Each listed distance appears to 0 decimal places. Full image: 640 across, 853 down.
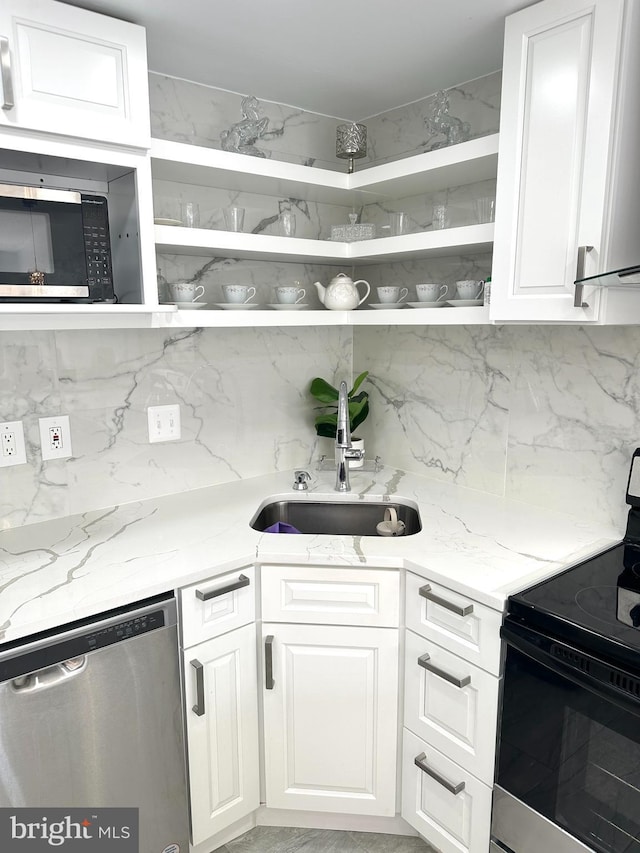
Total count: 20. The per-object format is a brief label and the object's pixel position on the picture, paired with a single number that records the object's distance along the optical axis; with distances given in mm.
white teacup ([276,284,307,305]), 2045
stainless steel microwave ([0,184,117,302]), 1389
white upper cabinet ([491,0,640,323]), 1377
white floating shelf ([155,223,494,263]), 1721
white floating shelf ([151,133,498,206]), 1688
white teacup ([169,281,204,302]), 1823
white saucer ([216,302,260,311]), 1915
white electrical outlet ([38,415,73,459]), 1837
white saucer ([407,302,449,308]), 1950
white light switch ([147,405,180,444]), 2066
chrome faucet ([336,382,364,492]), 2156
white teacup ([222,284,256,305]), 1927
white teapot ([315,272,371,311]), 2150
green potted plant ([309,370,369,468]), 2398
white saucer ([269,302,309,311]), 2029
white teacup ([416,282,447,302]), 1943
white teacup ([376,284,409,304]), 2070
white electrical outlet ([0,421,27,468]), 1764
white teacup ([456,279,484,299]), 1852
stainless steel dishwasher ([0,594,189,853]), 1305
